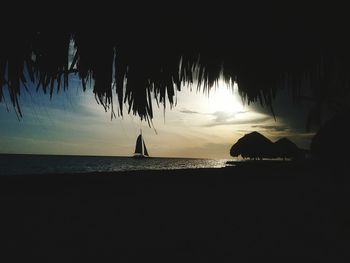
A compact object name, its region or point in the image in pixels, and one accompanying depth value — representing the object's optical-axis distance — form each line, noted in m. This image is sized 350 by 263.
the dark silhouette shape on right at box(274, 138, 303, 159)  20.84
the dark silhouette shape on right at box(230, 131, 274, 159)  20.84
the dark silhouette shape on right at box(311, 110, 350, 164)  3.39
